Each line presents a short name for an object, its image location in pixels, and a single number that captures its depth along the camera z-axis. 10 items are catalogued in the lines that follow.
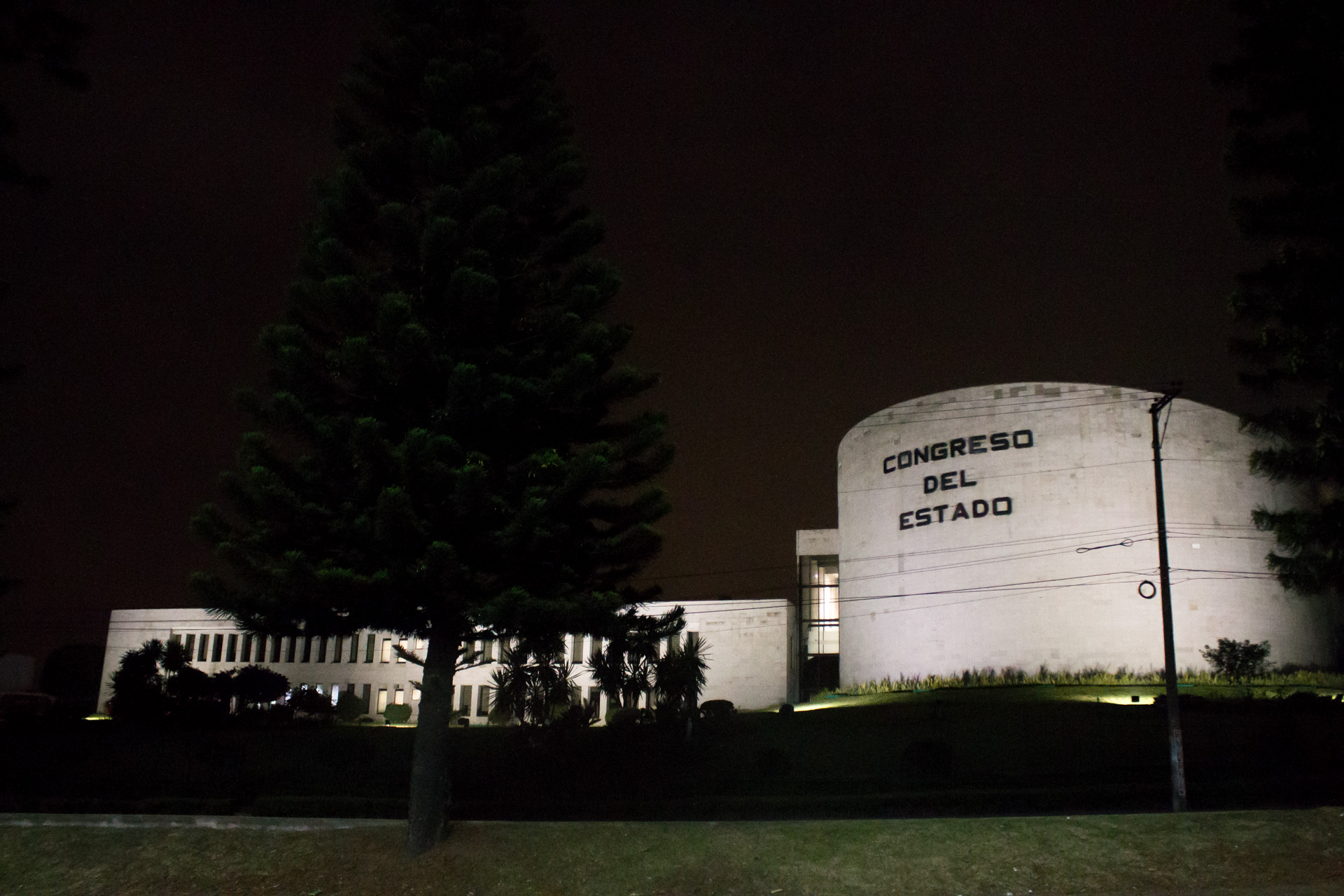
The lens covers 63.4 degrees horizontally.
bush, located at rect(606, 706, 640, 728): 36.59
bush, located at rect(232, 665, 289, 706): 48.91
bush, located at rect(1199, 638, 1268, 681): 45.84
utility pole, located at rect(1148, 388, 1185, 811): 18.98
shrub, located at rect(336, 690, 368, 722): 58.97
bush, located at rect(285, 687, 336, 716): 51.97
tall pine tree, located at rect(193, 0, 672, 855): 13.96
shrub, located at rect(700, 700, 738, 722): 40.12
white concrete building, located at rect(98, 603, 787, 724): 60.56
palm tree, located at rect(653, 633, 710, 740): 35.03
